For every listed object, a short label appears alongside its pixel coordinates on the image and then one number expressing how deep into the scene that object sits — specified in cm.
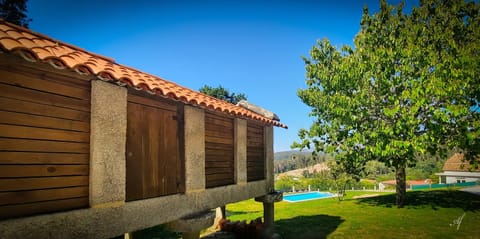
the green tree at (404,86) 1318
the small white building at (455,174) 4620
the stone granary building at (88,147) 341
